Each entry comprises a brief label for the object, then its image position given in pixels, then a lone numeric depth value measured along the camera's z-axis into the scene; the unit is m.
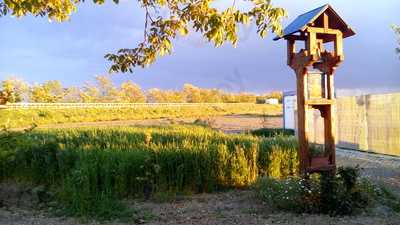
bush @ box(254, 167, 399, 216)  5.70
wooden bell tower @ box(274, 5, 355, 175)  6.49
